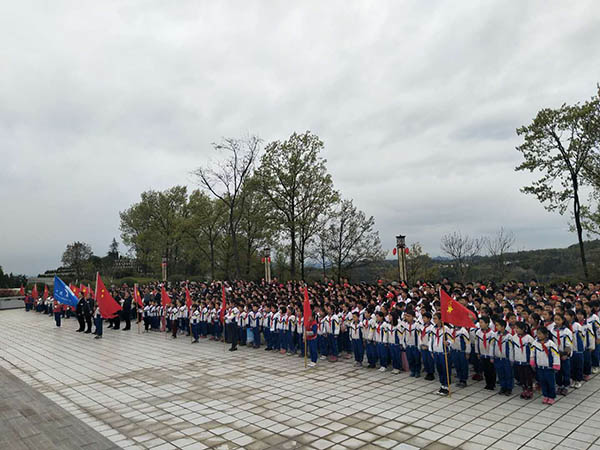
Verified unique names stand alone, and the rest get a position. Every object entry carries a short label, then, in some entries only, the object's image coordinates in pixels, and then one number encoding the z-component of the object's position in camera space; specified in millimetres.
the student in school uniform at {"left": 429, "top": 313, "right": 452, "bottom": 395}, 8906
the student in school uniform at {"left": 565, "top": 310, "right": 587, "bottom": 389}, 8555
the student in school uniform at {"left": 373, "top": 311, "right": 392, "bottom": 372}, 10414
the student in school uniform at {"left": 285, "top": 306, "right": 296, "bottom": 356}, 12961
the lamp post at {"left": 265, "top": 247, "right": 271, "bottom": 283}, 28475
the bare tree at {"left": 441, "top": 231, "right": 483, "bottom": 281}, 28438
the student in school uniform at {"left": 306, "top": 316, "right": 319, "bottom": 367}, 11750
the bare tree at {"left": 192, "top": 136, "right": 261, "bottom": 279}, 30797
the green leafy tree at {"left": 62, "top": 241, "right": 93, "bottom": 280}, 53906
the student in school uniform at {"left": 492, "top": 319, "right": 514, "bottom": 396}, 8250
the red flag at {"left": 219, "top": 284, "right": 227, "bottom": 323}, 14988
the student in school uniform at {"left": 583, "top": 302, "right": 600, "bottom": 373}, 9150
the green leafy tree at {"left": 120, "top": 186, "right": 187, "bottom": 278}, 46031
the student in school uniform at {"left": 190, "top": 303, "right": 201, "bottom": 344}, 16125
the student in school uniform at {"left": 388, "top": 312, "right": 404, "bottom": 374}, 10172
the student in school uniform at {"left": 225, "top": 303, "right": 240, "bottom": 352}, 14461
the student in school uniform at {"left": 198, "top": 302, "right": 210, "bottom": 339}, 16188
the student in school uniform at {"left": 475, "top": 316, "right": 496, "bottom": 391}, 8602
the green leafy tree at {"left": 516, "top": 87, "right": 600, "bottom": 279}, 20828
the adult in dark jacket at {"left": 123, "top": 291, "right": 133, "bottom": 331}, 20323
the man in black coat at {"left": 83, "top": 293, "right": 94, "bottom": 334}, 19812
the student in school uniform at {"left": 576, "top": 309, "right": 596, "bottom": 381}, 8953
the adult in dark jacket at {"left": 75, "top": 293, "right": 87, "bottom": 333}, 19956
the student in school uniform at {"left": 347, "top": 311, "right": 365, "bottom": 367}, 11172
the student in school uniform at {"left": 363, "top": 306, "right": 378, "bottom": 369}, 10742
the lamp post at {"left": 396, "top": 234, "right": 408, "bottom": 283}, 19969
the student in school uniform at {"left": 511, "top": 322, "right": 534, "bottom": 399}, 8008
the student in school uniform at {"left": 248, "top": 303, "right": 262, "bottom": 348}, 14164
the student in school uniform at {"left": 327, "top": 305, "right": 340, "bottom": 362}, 12040
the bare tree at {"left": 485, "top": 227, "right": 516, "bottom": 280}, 27219
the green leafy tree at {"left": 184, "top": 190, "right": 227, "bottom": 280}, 37812
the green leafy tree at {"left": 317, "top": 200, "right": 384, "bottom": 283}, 29562
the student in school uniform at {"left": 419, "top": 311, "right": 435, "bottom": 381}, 9516
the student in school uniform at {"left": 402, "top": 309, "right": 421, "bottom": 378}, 9820
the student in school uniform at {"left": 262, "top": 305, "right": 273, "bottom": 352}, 13680
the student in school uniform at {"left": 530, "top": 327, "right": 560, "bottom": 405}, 7676
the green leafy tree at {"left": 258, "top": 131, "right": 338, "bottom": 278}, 28453
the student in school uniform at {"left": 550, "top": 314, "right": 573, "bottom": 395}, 8164
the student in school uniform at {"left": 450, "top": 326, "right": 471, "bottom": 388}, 8844
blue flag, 18516
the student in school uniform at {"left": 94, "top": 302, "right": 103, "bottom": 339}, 17969
